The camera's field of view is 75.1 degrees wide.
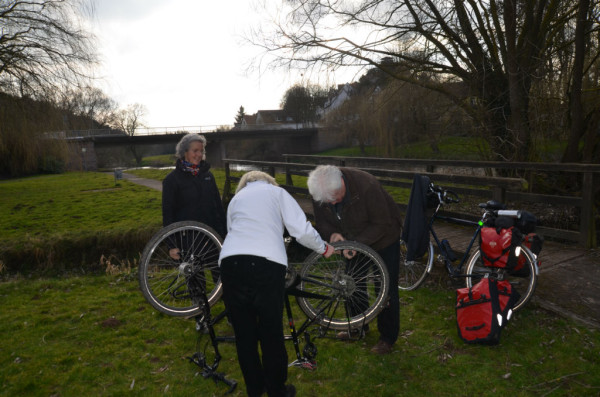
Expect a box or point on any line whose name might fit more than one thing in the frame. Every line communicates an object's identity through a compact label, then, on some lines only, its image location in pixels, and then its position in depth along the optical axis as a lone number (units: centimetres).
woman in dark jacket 432
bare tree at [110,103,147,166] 6519
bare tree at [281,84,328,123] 6050
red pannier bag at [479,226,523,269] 387
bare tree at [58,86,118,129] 1352
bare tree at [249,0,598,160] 824
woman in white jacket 279
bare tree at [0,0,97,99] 1334
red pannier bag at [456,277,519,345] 376
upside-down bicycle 351
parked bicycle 406
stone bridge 4806
